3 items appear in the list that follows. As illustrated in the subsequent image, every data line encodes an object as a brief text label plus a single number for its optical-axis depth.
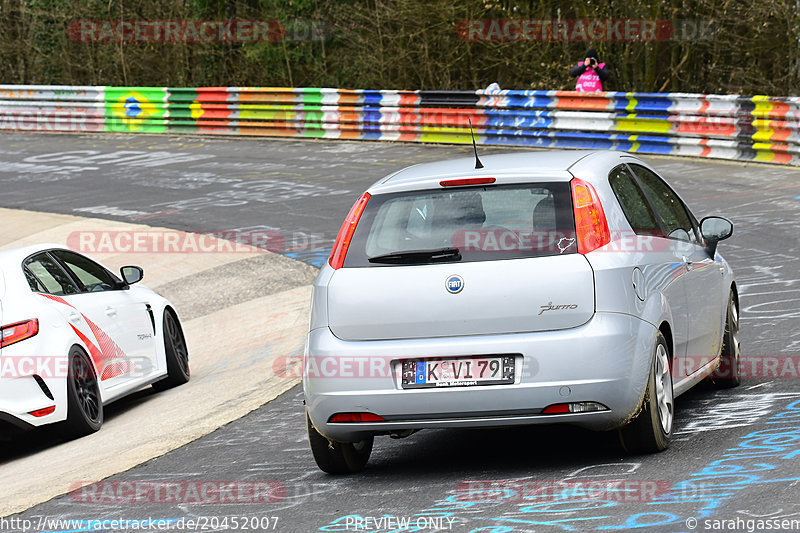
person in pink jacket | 49.12
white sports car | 17.23
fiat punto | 12.23
